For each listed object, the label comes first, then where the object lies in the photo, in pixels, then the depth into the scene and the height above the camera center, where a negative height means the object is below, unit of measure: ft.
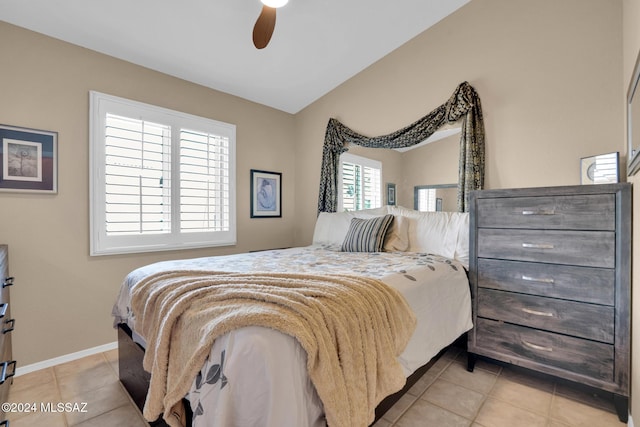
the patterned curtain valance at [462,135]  8.17 +2.44
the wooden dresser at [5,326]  4.79 -2.12
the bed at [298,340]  2.92 -1.41
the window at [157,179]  8.29 +1.01
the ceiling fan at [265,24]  5.42 +3.60
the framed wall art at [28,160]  6.98 +1.23
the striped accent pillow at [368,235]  8.47 -0.64
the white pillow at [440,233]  7.52 -0.54
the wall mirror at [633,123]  4.53 +1.49
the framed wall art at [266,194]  11.82 +0.73
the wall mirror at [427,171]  8.80 +1.29
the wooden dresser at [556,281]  5.45 -1.36
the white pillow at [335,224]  9.89 -0.40
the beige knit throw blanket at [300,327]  3.22 -1.41
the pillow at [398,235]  8.47 -0.64
